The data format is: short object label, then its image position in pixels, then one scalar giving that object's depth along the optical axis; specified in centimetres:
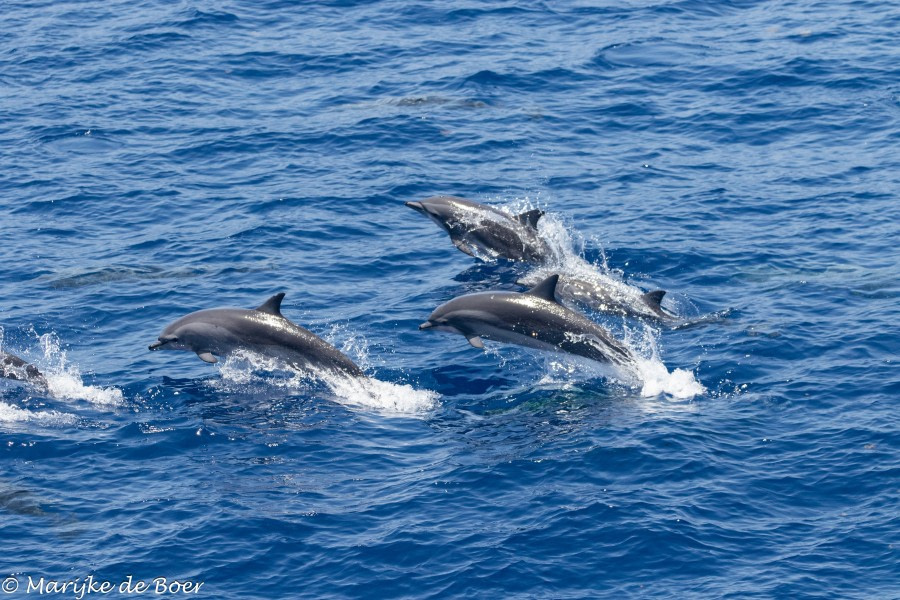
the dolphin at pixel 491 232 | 3338
